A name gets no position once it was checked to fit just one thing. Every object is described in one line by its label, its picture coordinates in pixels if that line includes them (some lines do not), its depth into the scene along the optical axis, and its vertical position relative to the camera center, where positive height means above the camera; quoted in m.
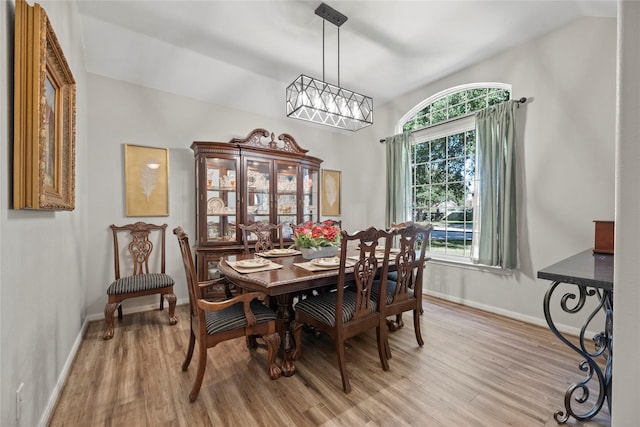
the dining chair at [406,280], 2.12 -0.59
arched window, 3.40 +0.66
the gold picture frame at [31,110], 1.07 +0.42
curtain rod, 2.83 +1.14
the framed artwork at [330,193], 4.87 +0.32
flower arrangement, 2.40 -0.24
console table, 1.28 -0.50
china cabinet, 3.31 +0.29
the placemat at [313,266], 2.03 -0.44
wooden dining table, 1.73 -0.48
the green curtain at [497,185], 2.90 +0.27
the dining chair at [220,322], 1.67 -0.74
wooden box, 1.94 -0.21
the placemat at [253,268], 1.98 -0.44
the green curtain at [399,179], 4.00 +0.47
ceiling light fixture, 2.41 +1.09
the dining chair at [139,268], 2.63 -0.68
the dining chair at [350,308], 1.78 -0.71
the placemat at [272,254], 2.64 -0.44
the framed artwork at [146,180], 3.14 +0.36
